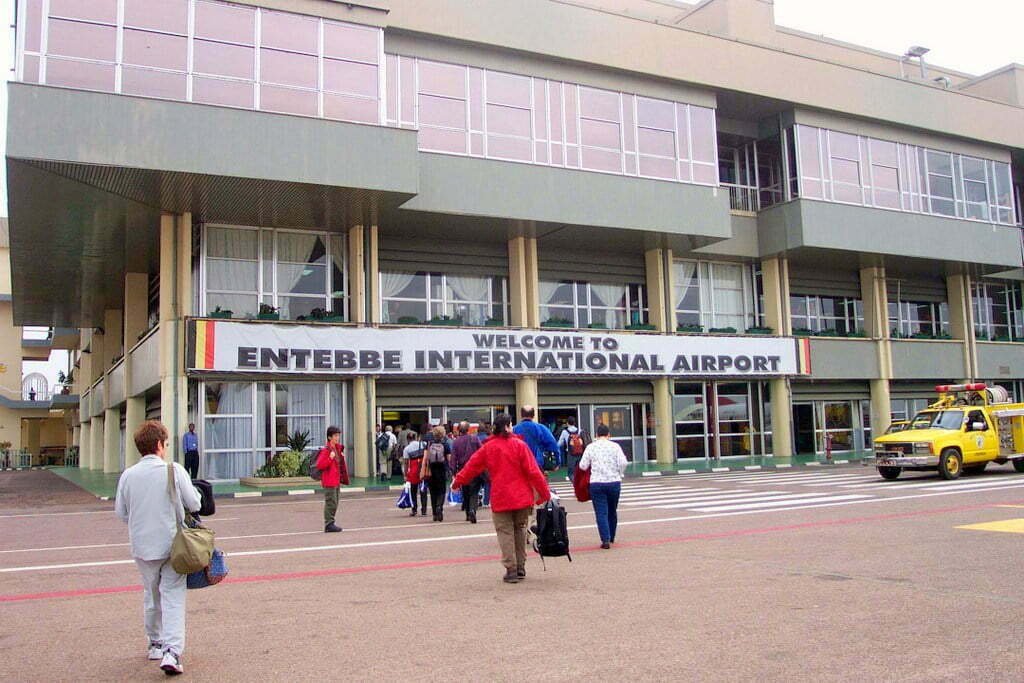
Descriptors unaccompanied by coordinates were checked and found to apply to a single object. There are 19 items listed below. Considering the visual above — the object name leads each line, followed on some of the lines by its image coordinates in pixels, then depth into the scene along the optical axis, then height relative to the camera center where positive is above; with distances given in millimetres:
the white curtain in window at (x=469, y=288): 30672 +5025
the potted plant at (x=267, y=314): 25797 +3631
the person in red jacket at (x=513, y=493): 8875 -621
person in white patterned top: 10867 -600
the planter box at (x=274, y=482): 23969 -1183
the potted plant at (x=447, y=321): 28541 +3609
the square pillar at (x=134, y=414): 33281 +1105
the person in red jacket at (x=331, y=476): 13781 -600
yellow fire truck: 20625 -536
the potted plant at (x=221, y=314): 25388 +3612
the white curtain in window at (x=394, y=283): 29438 +5052
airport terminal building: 22844 +6689
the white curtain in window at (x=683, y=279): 34719 +5760
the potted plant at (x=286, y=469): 24328 -864
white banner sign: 25094 +2575
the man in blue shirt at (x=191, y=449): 23844 -200
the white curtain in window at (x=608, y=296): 33281 +4987
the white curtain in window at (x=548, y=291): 32156 +5033
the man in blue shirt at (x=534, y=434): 12377 -51
